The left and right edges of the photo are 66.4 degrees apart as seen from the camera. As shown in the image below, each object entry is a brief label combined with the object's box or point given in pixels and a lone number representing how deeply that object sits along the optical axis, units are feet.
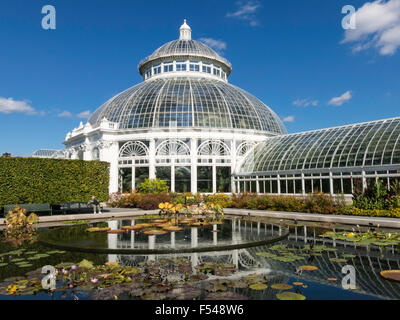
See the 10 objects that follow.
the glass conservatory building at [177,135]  130.11
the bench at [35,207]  80.74
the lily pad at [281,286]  25.80
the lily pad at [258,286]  25.80
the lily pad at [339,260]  35.09
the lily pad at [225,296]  23.30
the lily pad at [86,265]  31.73
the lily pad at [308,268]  31.89
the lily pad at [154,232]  51.42
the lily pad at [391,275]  27.94
